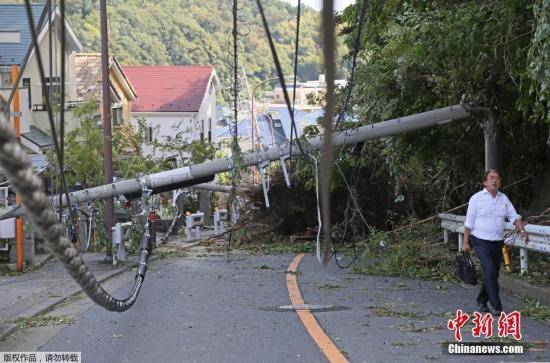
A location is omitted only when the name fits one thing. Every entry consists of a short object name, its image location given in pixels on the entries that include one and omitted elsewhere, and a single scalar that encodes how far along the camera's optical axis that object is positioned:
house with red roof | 98.07
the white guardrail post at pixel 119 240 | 37.38
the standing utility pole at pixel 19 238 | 35.06
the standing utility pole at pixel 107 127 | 37.73
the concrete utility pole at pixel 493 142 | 30.73
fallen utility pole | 31.52
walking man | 18.88
